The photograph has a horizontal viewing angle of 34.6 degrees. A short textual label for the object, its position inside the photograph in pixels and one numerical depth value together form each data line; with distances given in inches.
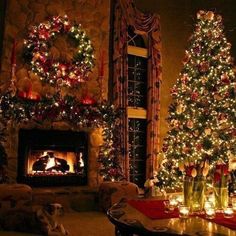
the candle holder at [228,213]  107.9
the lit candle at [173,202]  115.7
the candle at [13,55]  231.7
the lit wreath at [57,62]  240.4
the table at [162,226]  90.0
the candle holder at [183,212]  104.5
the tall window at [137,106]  297.7
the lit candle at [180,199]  119.4
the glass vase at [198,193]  112.6
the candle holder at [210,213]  106.3
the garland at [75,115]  226.4
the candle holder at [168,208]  114.1
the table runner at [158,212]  100.9
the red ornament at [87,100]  251.4
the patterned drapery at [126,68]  275.7
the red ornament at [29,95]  232.8
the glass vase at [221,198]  113.2
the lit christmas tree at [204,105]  253.8
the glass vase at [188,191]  112.8
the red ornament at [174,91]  269.2
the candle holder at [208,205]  108.6
